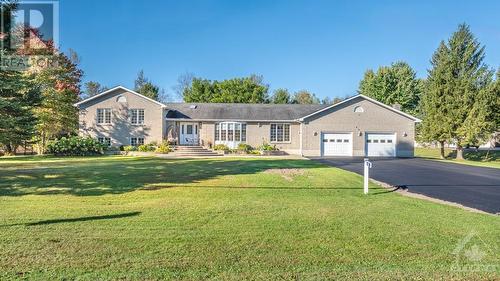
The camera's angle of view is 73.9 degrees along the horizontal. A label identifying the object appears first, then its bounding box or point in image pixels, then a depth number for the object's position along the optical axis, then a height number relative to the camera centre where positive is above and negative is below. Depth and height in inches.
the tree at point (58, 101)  1122.7 +133.7
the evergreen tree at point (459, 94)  1252.5 +185.7
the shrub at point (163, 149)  1071.6 -31.7
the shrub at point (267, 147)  1171.3 -26.2
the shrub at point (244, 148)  1159.6 -29.5
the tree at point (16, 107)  540.7 +53.8
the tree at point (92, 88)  2386.8 +371.4
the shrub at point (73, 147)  1034.1 -25.4
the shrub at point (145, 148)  1101.1 -29.4
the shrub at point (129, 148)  1117.3 -30.1
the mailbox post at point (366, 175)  386.5 -41.3
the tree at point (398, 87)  2095.2 +341.6
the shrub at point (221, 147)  1156.2 -26.4
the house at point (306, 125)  1186.6 +51.5
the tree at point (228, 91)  2009.1 +300.4
